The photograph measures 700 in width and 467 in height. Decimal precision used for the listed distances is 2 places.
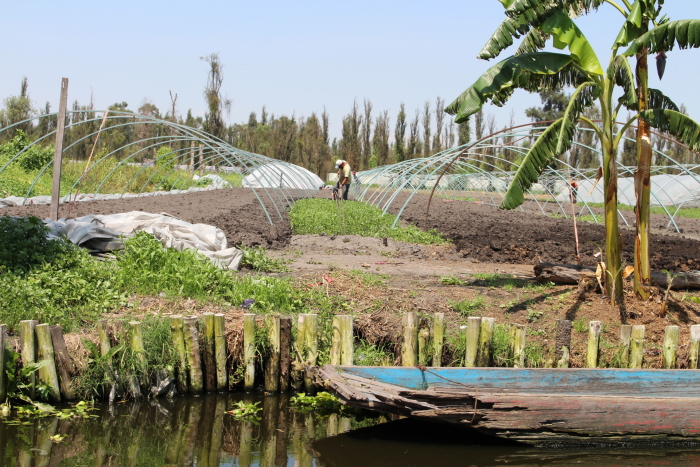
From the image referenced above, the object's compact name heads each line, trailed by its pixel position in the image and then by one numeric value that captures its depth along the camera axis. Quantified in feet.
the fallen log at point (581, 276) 27.37
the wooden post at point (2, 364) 16.25
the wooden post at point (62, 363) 17.33
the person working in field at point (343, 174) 69.10
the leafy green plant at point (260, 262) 29.94
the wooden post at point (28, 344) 16.94
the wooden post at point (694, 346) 20.06
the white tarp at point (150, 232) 27.55
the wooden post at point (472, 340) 19.19
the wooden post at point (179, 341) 18.66
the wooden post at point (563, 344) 20.01
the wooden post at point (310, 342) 19.36
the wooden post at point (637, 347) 19.89
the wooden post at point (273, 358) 19.24
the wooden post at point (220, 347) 18.94
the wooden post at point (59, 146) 35.45
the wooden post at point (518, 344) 19.61
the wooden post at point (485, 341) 19.42
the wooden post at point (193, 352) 18.60
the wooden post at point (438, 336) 19.51
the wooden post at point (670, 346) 20.02
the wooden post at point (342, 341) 19.08
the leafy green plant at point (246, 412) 17.89
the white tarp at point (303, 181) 105.40
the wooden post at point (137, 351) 18.17
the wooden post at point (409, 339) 19.42
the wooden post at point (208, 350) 19.03
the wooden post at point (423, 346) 19.69
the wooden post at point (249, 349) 18.98
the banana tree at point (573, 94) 23.65
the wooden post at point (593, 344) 19.67
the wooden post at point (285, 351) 19.25
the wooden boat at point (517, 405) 15.05
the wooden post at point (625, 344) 19.97
